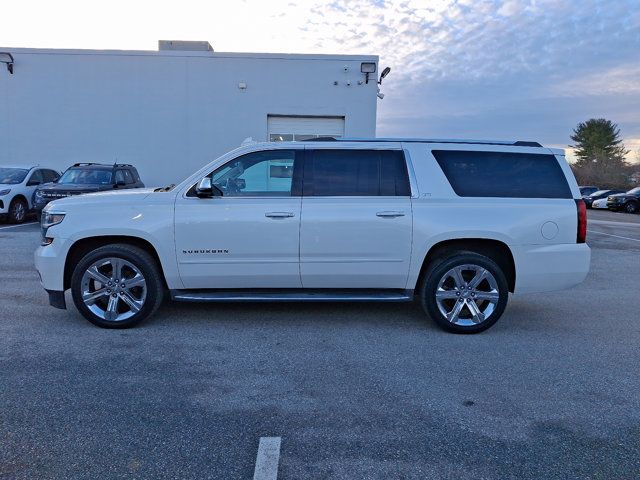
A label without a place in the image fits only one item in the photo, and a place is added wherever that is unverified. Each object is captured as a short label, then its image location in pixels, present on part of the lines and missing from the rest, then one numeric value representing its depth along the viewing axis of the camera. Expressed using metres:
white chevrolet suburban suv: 5.16
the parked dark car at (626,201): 28.88
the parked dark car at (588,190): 37.74
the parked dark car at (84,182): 13.02
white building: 19.73
